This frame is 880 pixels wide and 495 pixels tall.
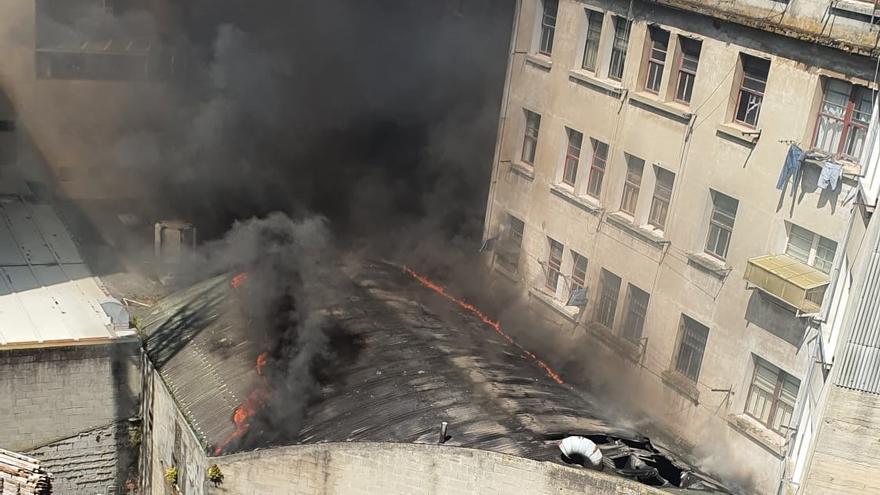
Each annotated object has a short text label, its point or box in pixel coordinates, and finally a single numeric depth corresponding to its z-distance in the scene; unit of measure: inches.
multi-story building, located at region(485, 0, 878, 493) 688.4
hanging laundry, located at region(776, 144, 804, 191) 693.9
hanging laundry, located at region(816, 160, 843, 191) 664.4
